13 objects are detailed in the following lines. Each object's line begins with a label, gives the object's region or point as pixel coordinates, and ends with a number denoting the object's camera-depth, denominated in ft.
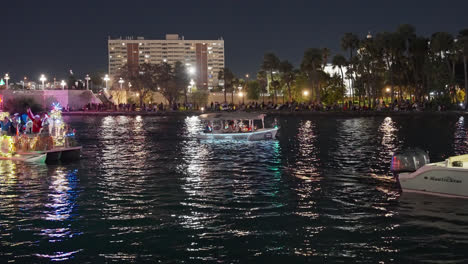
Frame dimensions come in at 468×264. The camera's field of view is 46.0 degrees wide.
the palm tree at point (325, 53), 383.82
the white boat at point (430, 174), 56.75
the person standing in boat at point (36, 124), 108.27
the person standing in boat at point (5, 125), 102.25
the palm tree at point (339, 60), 367.86
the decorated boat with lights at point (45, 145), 96.48
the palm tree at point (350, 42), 337.72
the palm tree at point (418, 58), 322.34
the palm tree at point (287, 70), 415.85
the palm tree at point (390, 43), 313.12
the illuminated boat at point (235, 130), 144.15
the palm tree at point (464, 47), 277.44
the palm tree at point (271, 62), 417.08
